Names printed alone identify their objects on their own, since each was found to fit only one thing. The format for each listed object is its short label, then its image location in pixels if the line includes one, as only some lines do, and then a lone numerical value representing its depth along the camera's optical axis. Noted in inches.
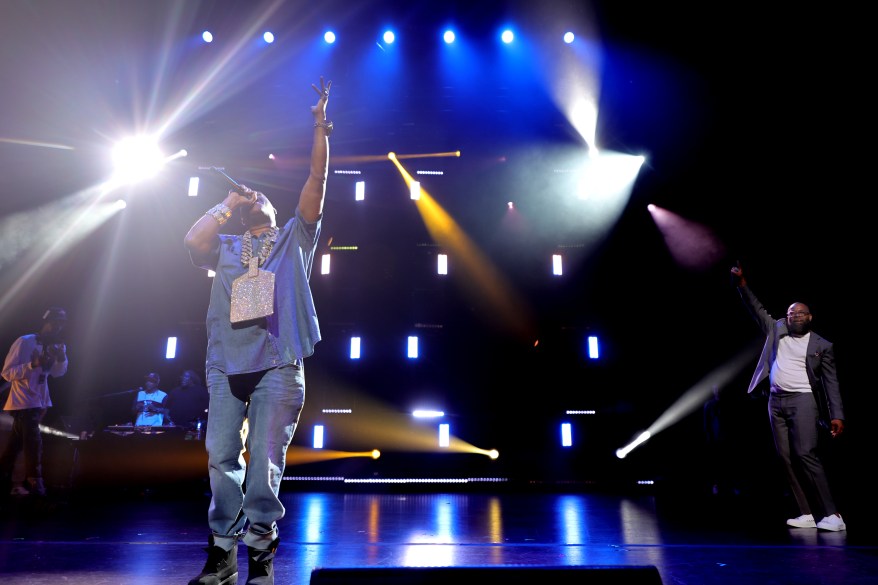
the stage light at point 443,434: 313.3
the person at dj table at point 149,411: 285.9
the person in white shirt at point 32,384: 211.3
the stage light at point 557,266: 346.0
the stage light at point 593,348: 332.5
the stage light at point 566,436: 316.5
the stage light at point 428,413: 315.9
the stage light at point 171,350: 338.7
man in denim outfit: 77.2
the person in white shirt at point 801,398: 160.1
